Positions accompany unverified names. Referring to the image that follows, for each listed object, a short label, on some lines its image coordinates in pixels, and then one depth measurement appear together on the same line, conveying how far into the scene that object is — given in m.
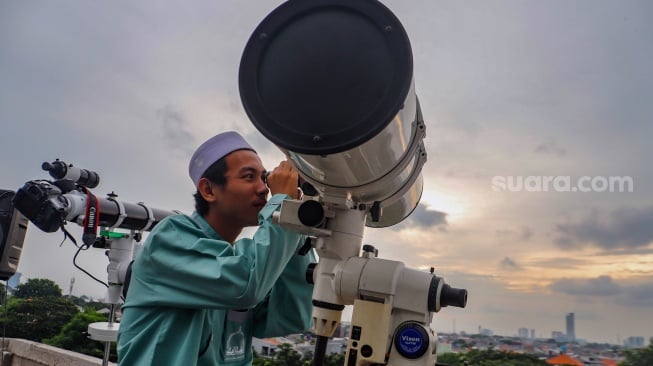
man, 1.14
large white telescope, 0.89
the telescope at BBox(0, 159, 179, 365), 2.47
